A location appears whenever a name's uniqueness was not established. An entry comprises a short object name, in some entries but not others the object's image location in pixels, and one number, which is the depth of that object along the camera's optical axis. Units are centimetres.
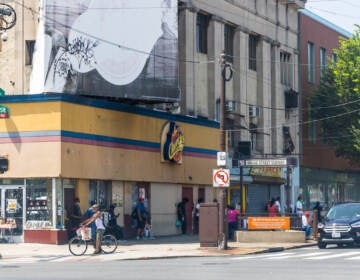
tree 5656
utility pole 3225
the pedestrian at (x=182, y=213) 4424
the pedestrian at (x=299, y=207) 4447
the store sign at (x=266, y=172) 5312
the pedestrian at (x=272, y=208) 4379
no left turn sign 3209
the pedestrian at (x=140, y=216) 3950
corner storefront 3534
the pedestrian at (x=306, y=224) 3862
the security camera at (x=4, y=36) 3738
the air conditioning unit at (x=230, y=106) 5031
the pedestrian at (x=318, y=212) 3995
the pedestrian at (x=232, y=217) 3884
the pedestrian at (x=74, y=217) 3550
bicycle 3045
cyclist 3034
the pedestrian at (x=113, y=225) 3722
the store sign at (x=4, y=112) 3466
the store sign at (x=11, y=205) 3619
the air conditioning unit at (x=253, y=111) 5391
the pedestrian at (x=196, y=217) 4491
